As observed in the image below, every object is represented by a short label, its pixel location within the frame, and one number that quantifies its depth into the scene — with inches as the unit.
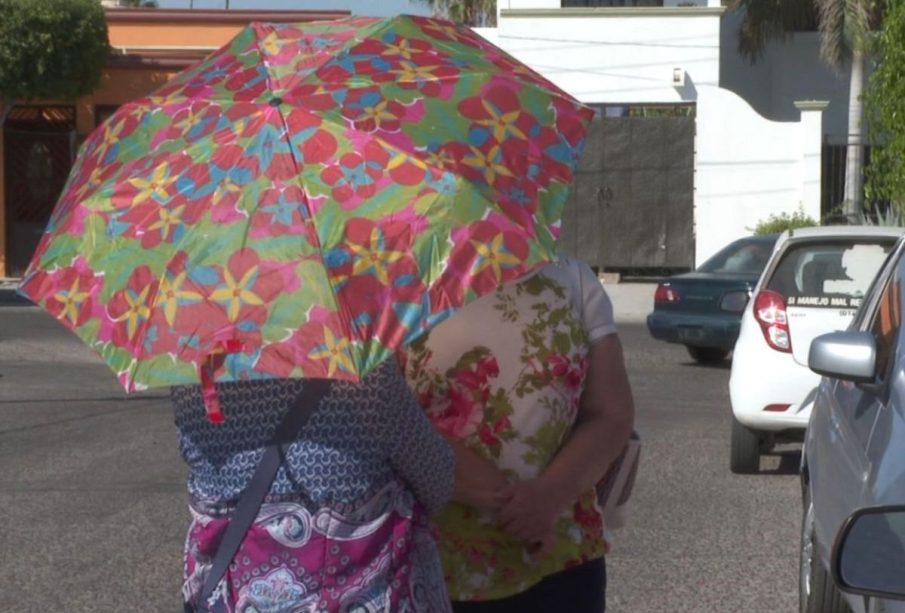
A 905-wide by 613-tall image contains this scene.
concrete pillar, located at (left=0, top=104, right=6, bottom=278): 1155.9
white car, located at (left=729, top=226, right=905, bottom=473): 368.2
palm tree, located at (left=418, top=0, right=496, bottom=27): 1509.6
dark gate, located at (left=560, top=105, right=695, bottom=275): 1049.5
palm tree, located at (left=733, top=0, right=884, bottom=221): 1055.6
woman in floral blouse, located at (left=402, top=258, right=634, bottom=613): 124.7
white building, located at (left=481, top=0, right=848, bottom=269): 1036.5
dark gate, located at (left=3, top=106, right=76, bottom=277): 1162.0
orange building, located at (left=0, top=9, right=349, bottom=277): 1161.4
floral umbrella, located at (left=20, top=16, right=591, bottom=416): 105.0
